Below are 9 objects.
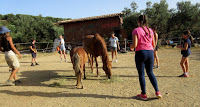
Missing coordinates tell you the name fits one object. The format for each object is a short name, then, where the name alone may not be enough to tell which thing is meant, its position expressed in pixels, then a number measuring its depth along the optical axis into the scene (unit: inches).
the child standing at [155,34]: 194.7
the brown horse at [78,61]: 139.5
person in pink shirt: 103.2
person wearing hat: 152.6
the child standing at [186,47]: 157.5
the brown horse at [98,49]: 161.0
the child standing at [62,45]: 319.2
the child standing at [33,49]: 299.4
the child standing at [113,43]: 284.5
